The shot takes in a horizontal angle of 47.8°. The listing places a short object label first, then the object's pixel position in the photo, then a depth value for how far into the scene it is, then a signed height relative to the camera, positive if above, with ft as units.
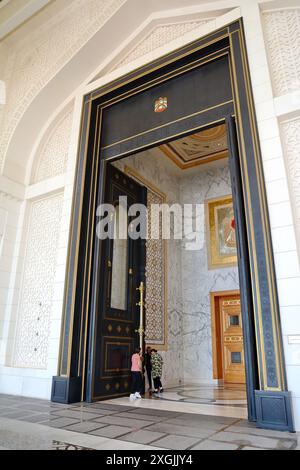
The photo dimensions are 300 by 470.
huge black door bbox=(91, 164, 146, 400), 15.21 +2.82
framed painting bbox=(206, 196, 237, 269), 24.07 +8.20
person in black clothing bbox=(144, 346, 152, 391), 18.33 -0.61
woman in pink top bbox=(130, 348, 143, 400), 15.78 -0.94
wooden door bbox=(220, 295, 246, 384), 22.53 +0.82
